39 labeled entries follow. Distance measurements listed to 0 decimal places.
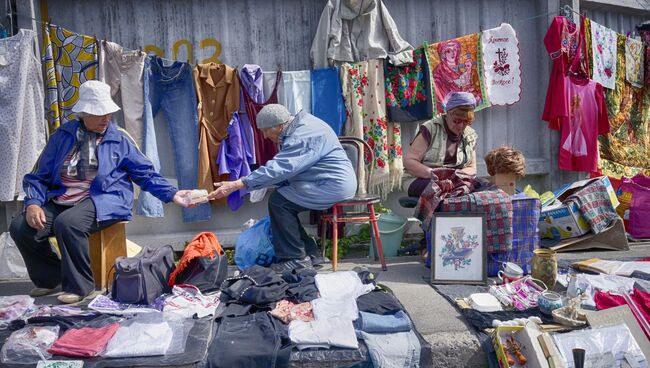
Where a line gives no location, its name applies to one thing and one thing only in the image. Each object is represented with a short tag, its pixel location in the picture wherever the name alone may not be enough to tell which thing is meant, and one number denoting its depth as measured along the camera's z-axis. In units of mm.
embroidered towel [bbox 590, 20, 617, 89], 6016
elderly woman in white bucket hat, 3637
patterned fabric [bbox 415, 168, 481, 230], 4012
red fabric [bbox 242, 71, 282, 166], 5137
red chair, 4180
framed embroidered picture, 3740
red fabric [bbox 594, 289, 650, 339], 2934
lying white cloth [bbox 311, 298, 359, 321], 2994
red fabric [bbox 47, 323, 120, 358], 2685
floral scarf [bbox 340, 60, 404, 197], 5262
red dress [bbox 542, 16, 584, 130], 5562
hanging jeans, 5031
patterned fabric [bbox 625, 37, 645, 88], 6590
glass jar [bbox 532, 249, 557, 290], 3465
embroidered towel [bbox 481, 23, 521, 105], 5605
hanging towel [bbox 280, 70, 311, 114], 5254
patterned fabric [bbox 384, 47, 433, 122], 5398
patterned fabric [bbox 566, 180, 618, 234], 4613
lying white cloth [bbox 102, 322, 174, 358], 2699
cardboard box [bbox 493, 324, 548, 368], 2549
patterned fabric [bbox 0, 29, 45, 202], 4648
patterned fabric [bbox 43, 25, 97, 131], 4812
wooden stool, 3863
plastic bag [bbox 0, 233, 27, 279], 4484
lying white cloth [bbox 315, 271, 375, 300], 3342
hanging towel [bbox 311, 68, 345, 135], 5277
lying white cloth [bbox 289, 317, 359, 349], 2734
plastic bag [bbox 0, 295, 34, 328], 3139
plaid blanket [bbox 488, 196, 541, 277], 3893
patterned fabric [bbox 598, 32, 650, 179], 6375
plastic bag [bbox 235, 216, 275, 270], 4289
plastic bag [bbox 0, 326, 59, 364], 2701
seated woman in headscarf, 4473
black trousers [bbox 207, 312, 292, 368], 2641
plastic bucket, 4820
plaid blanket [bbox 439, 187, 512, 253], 3840
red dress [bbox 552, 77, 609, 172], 5809
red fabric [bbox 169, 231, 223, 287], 3652
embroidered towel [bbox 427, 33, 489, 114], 5516
